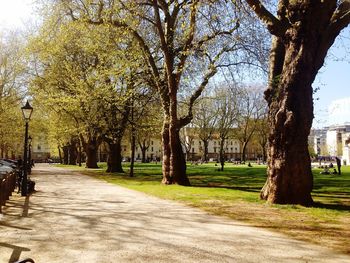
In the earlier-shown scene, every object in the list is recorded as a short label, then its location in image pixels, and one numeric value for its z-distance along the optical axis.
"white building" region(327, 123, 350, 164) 54.06
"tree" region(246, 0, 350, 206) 13.03
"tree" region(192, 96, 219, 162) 64.31
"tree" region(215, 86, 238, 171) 61.74
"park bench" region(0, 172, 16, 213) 12.86
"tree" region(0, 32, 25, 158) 42.16
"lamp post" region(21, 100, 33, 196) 16.56
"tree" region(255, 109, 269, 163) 62.47
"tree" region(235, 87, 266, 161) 61.09
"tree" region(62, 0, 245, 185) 20.17
